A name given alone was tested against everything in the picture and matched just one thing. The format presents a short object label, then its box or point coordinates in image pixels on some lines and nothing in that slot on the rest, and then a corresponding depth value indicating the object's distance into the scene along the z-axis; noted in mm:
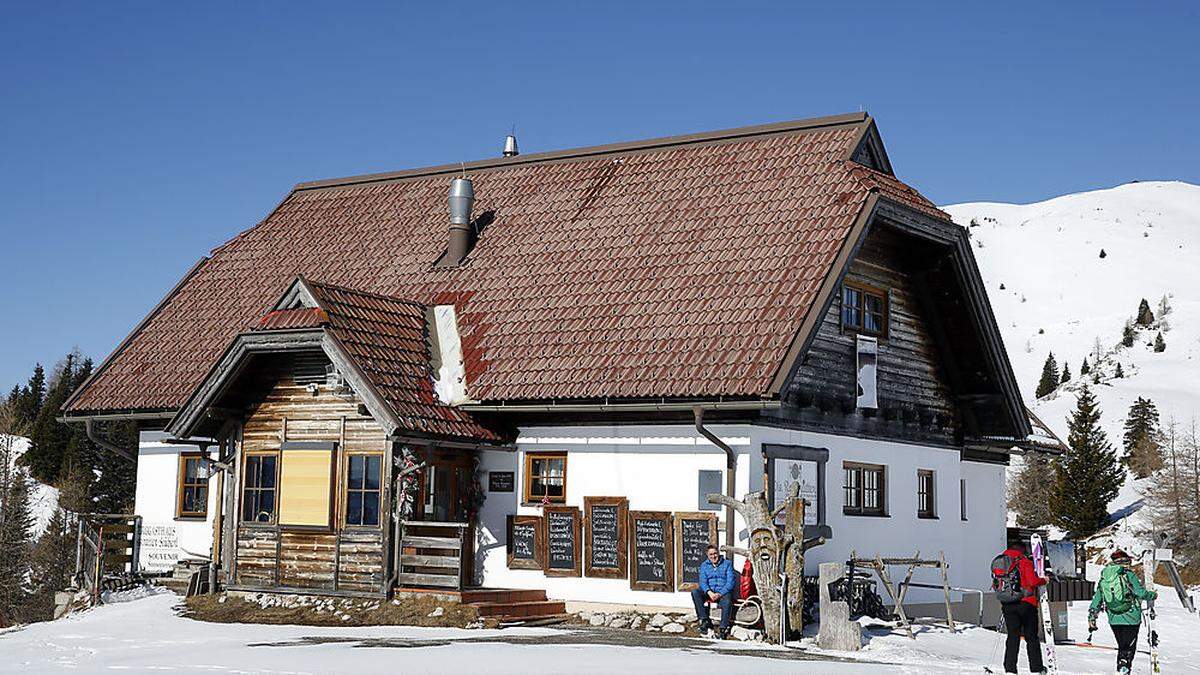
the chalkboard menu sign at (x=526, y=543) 21766
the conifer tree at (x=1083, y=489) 55281
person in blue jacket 18656
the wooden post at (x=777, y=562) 18406
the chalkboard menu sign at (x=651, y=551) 20562
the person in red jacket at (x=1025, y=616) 16328
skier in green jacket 16234
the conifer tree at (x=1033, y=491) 60969
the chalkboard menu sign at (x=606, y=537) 20969
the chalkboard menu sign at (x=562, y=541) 21422
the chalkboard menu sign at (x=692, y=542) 20266
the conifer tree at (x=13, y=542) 49812
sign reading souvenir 26312
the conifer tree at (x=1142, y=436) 64688
